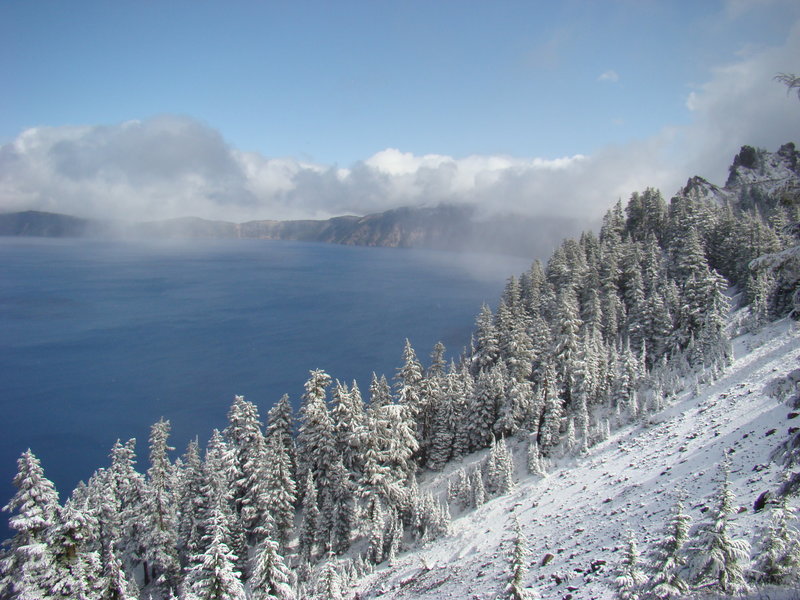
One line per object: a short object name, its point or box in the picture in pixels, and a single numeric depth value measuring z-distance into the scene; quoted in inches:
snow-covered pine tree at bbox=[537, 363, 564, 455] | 1667.1
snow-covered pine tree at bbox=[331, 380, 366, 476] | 1604.3
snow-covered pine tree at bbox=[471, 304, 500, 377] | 2438.5
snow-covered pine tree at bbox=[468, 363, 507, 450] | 1883.6
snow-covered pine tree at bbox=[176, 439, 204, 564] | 1433.3
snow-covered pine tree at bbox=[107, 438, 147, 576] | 1423.5
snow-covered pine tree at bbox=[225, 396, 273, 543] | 1429.6
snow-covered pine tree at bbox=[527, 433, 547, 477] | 1498.5
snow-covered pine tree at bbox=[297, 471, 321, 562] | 1434.1
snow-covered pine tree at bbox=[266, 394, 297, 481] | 1710.1
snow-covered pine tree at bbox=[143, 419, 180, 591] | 1413.6
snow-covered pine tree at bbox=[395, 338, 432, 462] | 1857.8
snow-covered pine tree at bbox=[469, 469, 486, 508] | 1434.5
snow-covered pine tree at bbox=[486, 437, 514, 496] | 1483.8
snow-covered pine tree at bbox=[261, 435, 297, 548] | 1440.7
